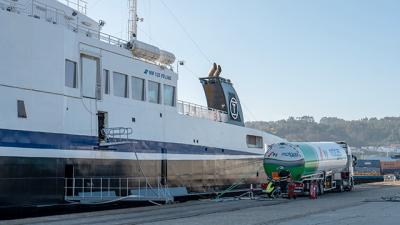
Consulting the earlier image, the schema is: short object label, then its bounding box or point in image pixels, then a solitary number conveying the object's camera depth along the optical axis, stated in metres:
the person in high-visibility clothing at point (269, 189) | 24.05
